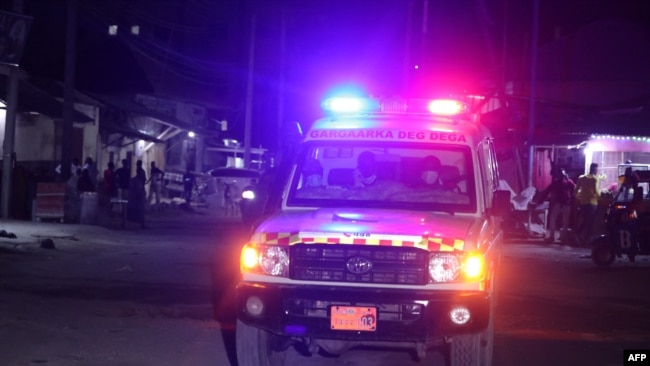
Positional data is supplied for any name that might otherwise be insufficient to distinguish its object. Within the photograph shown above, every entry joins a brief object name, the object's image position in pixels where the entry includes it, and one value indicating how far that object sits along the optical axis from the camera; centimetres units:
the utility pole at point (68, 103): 2338
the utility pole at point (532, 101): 2578
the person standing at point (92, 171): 2570
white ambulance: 671
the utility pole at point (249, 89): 3931
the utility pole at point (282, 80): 4094
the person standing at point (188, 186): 3378
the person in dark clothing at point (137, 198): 2364
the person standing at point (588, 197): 2014
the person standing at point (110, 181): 2659
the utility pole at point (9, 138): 2088
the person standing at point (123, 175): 2900
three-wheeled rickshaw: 1659
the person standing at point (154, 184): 3139
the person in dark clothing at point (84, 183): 2387
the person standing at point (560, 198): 2158
